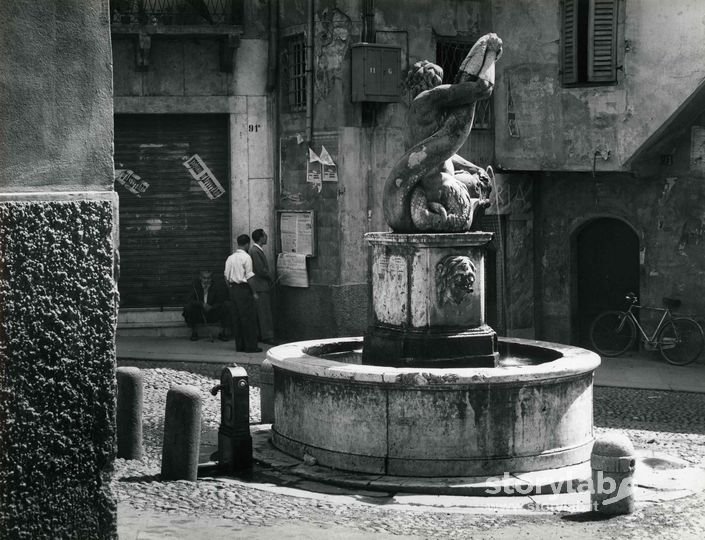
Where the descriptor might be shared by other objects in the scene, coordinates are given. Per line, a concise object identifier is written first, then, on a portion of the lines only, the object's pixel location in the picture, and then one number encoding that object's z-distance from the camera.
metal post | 10.12
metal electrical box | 18.52
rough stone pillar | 4.50
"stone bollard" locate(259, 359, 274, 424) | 11.96
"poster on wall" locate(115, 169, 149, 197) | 20.08
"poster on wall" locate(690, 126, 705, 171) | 18.12
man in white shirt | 18.38
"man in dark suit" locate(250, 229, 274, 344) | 19.03
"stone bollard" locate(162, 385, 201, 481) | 9.54
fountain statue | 9.66
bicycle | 18.06
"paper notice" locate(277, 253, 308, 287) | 19.45
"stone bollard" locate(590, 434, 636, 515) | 8.78
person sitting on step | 19.81
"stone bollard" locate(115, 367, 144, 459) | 10.64
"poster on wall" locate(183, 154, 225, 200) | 20.28
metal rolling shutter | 20.17
